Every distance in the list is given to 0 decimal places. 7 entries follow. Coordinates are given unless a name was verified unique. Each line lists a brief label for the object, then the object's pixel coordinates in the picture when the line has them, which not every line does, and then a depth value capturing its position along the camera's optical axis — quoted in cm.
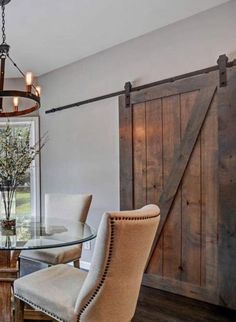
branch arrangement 254
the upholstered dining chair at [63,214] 281
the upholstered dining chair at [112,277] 152
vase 262
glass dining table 215
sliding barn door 272
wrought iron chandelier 229
